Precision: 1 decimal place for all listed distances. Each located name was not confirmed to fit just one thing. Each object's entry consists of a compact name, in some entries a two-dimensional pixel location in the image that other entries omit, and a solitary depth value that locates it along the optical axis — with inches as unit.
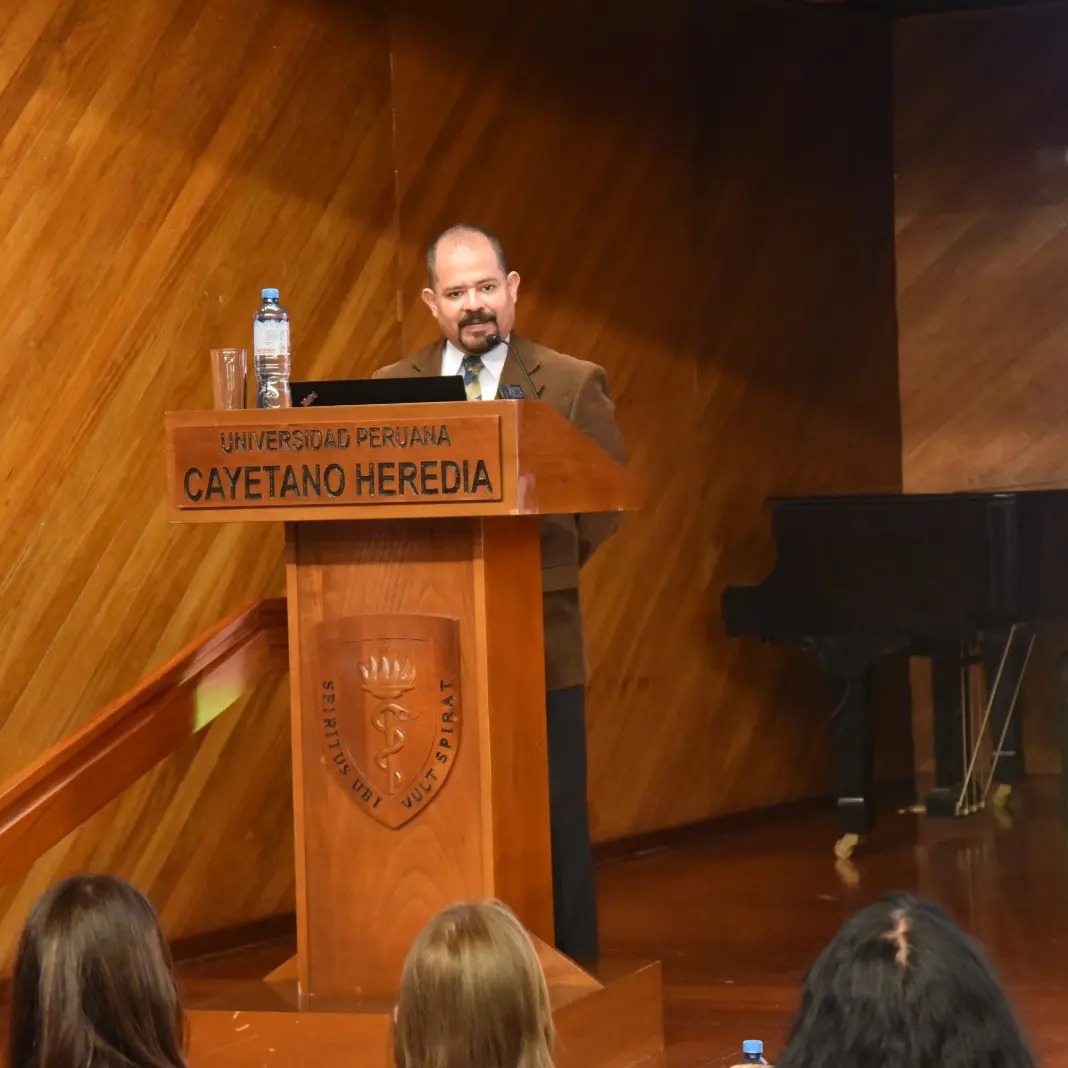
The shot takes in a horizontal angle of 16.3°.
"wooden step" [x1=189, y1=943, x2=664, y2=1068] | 252.2
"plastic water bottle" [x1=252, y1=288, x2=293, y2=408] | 266.2
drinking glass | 264.8
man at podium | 282.5
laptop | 255.4
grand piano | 452.0
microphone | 281.1
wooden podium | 252.4
